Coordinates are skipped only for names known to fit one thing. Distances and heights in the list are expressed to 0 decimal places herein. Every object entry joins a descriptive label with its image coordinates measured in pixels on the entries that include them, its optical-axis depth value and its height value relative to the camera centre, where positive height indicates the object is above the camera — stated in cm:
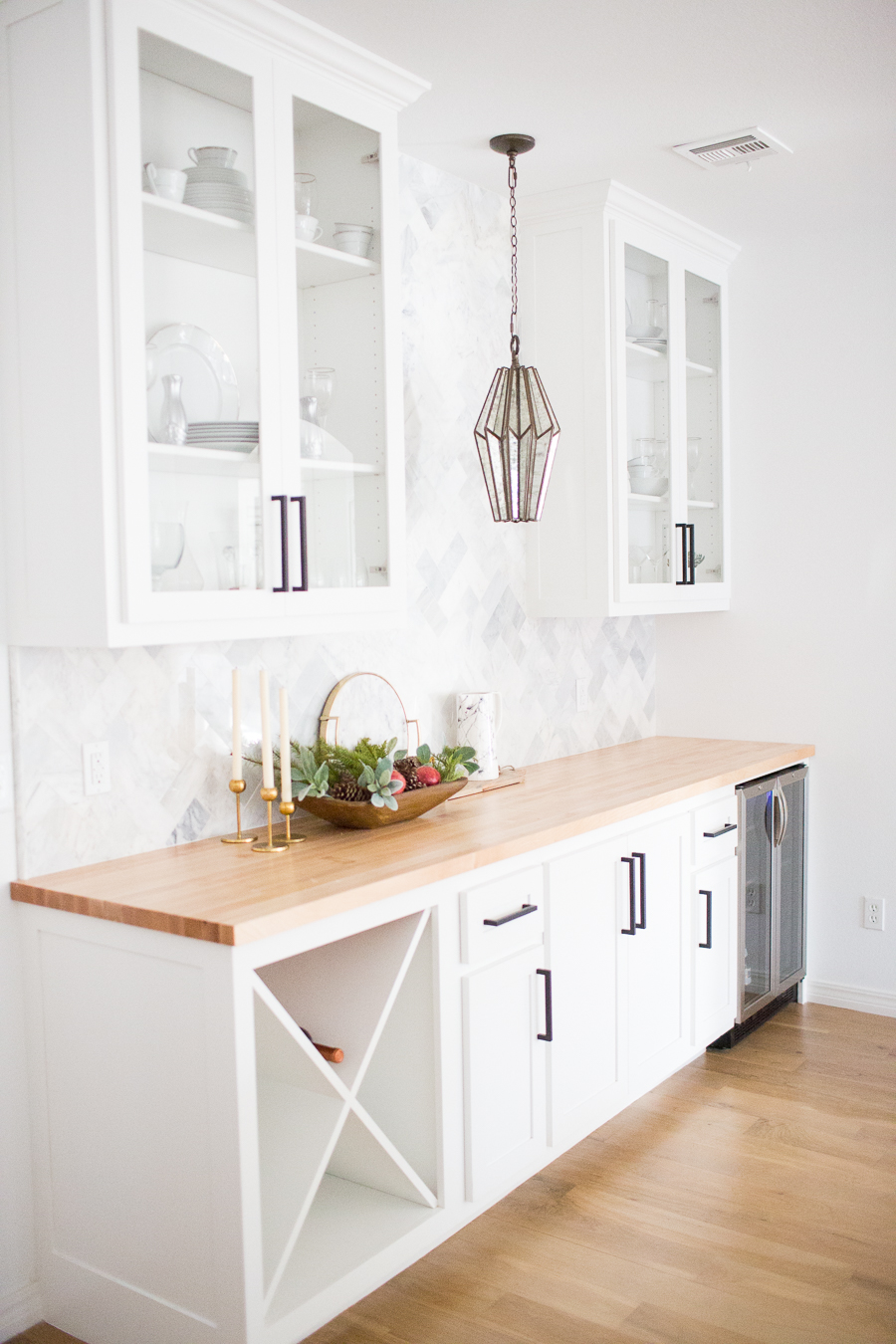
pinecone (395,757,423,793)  276 -41
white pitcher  330 -36
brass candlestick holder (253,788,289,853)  238 -52
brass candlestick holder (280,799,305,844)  240 -43
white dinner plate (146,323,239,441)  212 +44
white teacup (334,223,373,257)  253 +79
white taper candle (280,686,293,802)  238 -33
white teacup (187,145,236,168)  219 +85
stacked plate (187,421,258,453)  220 +32
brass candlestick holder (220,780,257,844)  237 -40
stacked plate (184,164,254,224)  220 +79
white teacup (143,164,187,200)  210 +77
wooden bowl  261 -48
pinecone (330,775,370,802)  263 -44
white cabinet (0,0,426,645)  202 +53
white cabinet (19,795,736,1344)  196 -96
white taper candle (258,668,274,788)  234 -31
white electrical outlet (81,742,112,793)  234 -33
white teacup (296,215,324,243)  241 +78
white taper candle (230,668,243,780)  233 -31
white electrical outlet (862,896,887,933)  393 -108
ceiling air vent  300 +118
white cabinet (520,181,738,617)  349 +64
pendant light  301 +41
